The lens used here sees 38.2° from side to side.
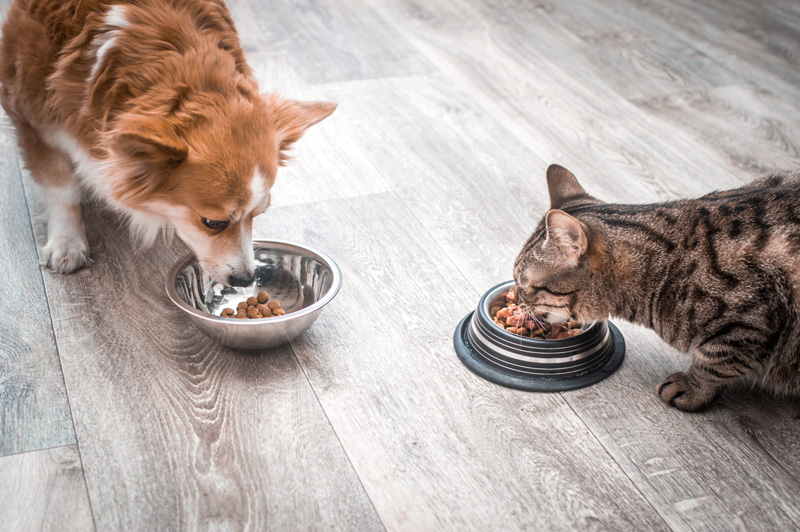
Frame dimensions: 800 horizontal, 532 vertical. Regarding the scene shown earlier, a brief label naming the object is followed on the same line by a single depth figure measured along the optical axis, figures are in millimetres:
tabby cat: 943
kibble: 1067
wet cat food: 1045
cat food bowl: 1018
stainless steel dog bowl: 1010
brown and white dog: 950
